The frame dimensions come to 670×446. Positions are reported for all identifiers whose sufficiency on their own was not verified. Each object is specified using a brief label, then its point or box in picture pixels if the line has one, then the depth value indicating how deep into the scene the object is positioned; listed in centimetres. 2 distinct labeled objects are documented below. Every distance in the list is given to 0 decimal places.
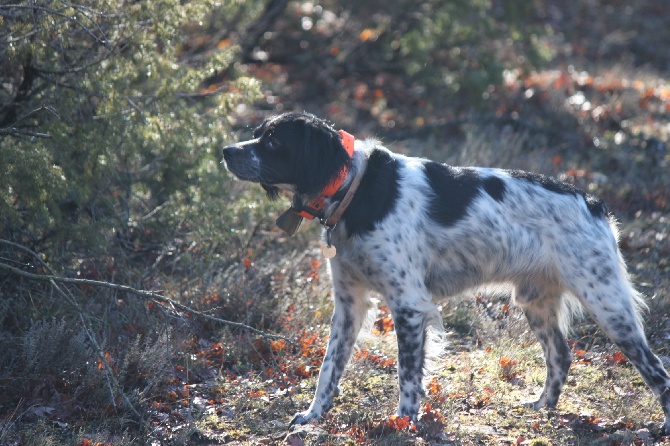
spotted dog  916
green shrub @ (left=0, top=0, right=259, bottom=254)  991
